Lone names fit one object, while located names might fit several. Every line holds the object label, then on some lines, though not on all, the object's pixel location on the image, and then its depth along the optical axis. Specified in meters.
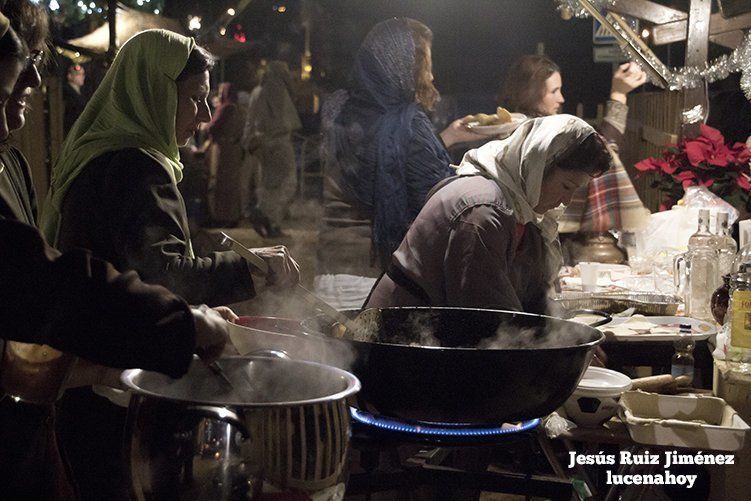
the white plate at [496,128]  4.72
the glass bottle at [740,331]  2.68
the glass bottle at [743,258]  3.21
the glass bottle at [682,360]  3.08
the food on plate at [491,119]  4.77
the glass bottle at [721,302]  3.56
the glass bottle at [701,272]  3.86
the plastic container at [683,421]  2.36
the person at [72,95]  7.86
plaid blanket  5.21
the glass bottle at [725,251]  3.91
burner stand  1.88
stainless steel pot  1.36
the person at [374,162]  4.30
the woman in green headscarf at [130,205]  2.32
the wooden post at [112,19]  5.48
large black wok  1.82
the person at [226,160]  10.54
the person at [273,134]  9.69
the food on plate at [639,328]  3.32
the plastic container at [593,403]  2.42
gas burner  1.92
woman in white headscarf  2.81
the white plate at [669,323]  3.28
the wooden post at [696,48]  5.52
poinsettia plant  4.76
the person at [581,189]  5.23
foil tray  3.70
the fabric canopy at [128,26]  7.91
